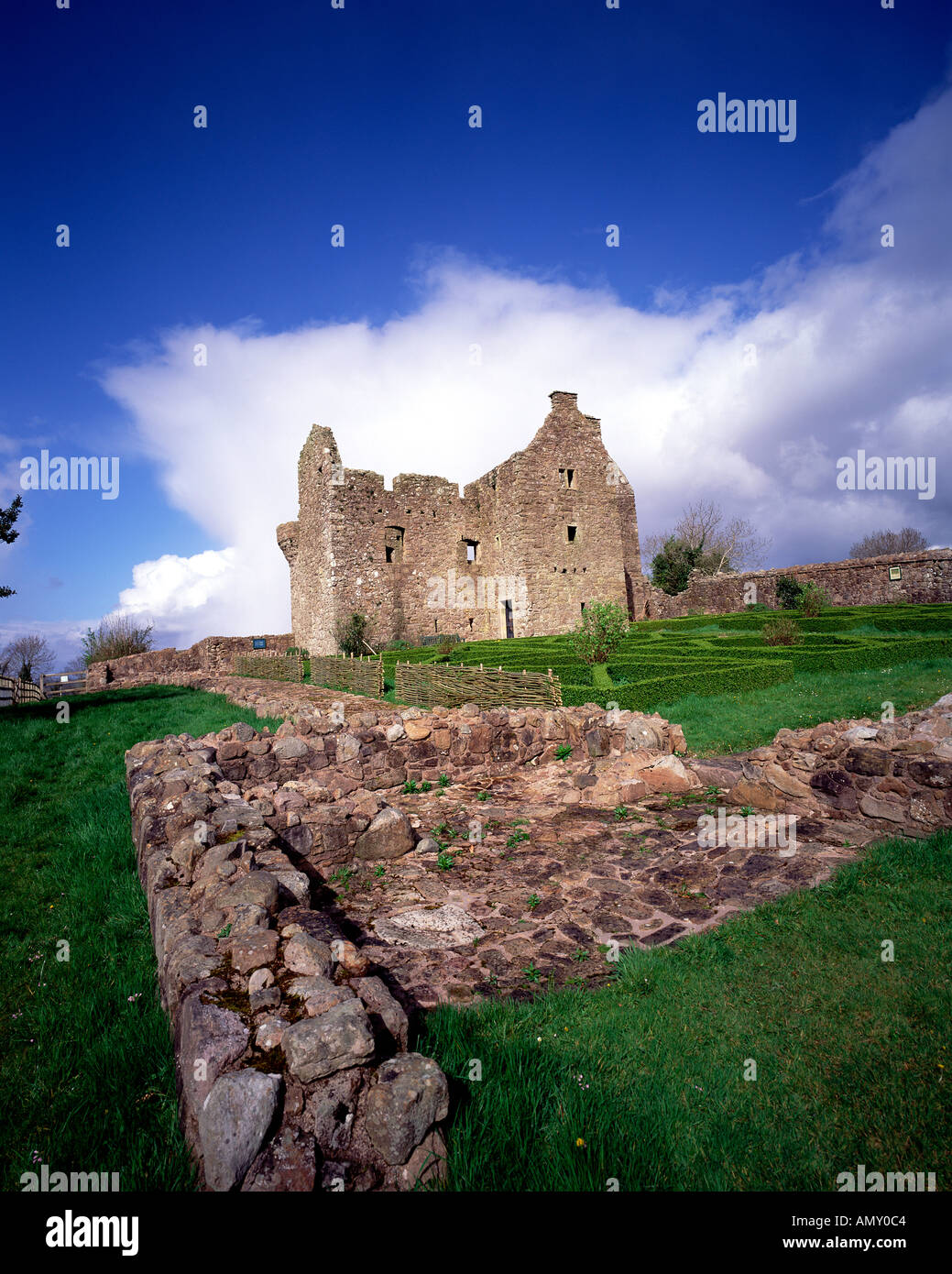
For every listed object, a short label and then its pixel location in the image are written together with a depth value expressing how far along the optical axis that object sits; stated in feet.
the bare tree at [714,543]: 176.65
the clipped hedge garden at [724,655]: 42.39
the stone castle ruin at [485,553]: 96.12
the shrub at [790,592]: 103.24
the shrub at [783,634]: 60.64
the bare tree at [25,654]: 159.52
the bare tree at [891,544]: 218.38
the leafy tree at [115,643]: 115.14
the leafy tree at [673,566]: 139.74
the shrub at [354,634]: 90.74
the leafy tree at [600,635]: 52.70
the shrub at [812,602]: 85.15
